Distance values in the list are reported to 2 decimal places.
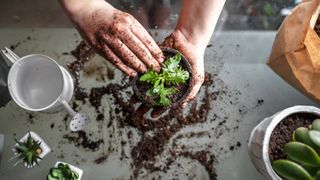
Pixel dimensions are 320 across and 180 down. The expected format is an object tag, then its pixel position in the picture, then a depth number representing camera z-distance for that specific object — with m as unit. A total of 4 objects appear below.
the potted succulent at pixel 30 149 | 1.19
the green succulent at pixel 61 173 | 1.17
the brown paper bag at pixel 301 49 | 1.03
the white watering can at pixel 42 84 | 1.20
